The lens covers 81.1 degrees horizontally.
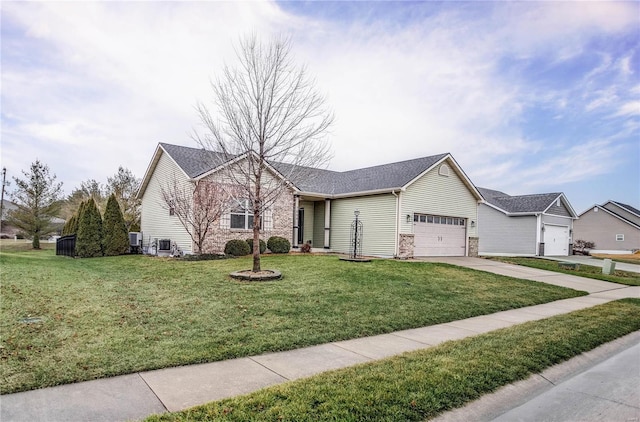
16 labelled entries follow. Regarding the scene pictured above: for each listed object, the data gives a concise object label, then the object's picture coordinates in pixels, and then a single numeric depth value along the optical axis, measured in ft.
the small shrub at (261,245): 54.48
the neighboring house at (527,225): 84.28
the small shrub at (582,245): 103.14
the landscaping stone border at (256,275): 32.14
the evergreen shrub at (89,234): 56.80
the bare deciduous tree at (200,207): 51.06
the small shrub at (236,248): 51.75
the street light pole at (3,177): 101.42
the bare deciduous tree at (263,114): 34.78
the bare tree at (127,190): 92.02
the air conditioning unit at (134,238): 63.10
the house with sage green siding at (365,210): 56.49
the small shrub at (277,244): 55.67
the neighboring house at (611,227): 108.68
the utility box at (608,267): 53.67
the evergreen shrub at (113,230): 58.49
